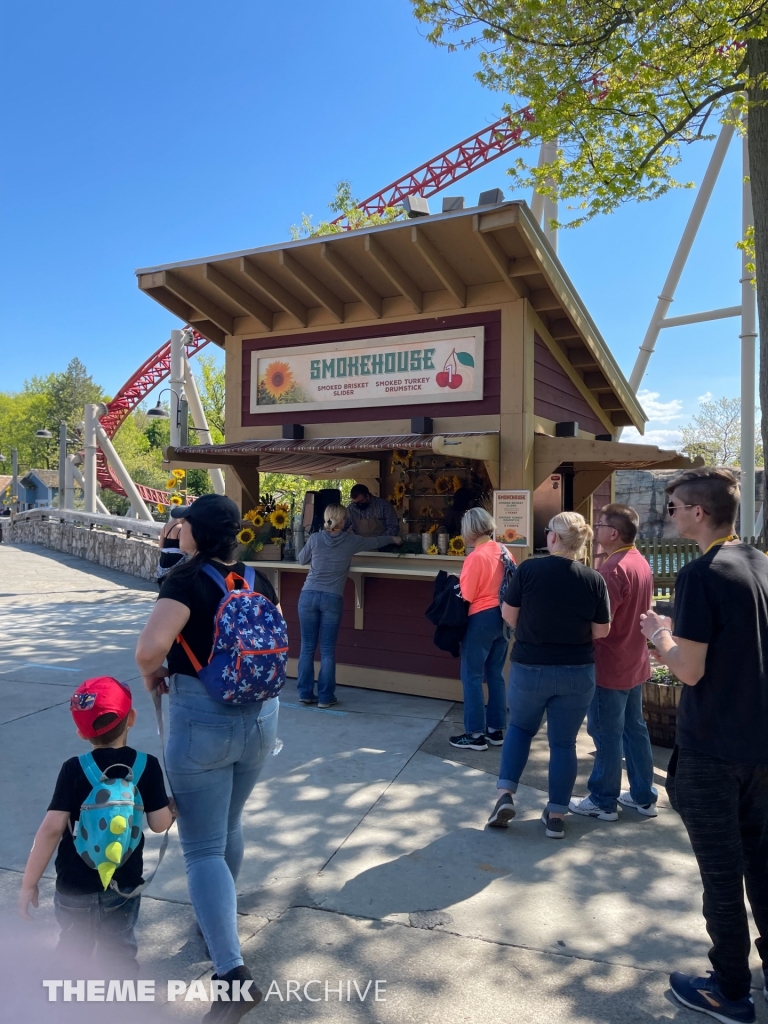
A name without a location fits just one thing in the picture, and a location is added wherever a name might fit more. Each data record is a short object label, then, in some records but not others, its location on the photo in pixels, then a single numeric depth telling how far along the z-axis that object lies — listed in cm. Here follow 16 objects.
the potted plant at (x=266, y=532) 736
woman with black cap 239
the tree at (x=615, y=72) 784
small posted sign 632
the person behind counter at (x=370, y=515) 718
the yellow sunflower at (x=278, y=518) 738
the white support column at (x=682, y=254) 1492
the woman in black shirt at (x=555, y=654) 379
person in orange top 521
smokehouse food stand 630
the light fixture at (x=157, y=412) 1907
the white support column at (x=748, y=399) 1396
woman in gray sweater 635
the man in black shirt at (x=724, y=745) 248
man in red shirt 410
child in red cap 222
